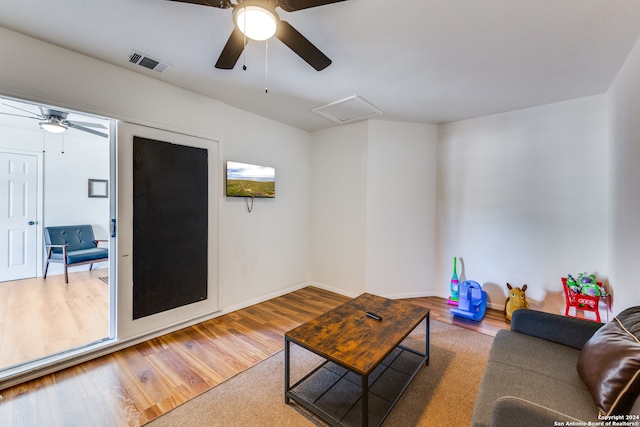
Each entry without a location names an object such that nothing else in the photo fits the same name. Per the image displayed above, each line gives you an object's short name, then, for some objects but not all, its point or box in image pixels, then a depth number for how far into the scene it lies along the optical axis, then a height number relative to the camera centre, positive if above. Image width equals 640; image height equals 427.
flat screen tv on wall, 3.13 +0.42
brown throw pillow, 1.02 -0.69
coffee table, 1.54 -0.93
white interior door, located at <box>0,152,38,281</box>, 4.09 -0.08
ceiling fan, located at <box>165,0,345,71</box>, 1.26 +1.03
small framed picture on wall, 5.02 +0.48
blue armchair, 4.08 -0.62
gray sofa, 1.01 -0.83
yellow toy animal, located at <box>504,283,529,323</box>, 2.94 -1.03
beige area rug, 1.58 -1.30
